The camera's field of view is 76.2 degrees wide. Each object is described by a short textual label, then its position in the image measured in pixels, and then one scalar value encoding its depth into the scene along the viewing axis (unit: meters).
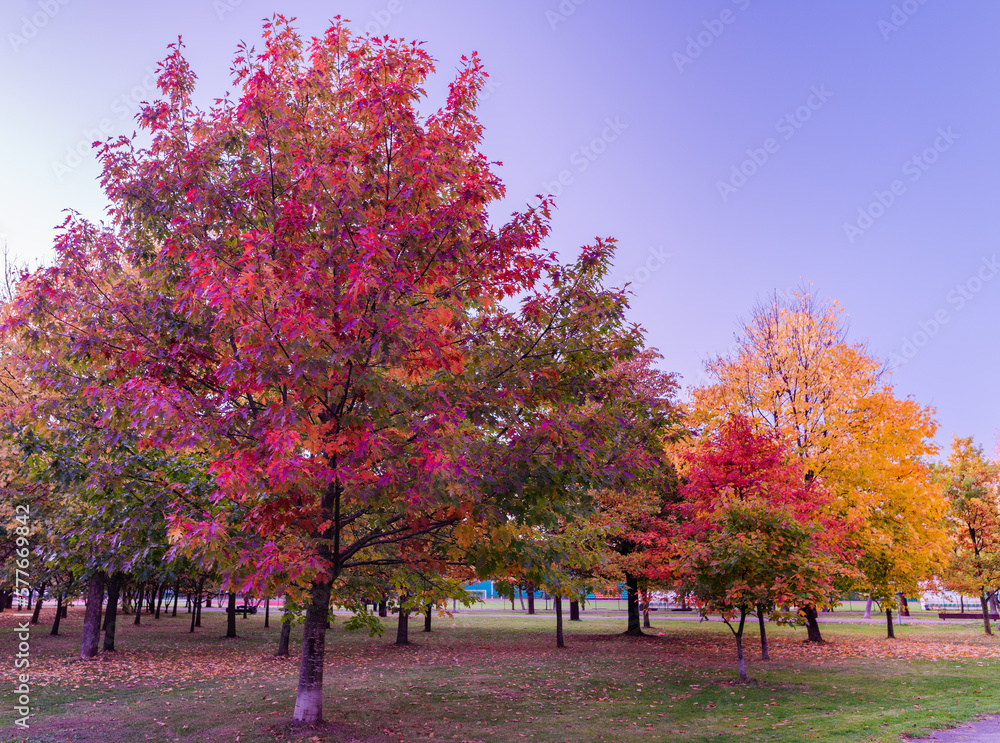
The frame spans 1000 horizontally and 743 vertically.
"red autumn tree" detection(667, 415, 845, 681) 14.15
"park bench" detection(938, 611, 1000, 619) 42.92
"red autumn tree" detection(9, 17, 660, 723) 7.49
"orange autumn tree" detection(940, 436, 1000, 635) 29.28
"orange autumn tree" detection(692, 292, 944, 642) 22.81
